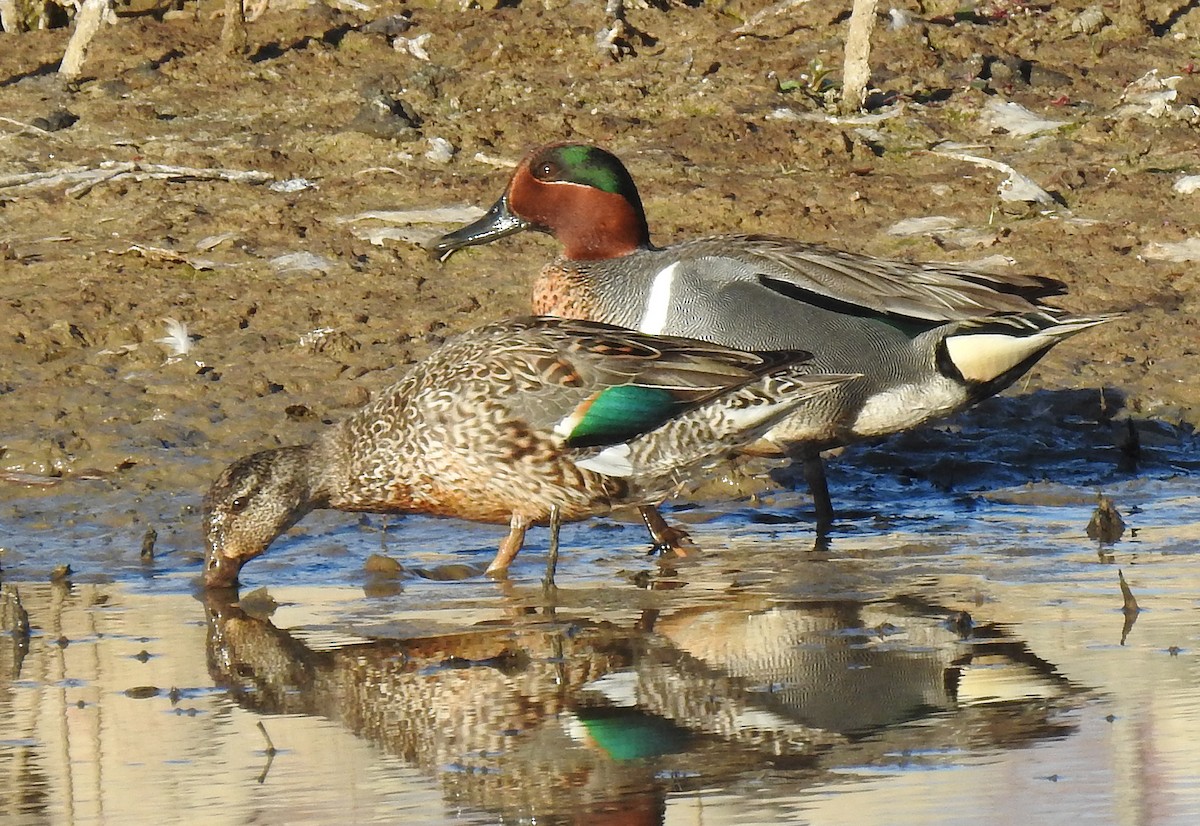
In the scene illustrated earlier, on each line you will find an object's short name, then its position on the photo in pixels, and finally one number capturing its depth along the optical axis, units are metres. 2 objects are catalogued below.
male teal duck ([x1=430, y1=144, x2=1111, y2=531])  12.81
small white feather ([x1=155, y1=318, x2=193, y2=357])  15.60
